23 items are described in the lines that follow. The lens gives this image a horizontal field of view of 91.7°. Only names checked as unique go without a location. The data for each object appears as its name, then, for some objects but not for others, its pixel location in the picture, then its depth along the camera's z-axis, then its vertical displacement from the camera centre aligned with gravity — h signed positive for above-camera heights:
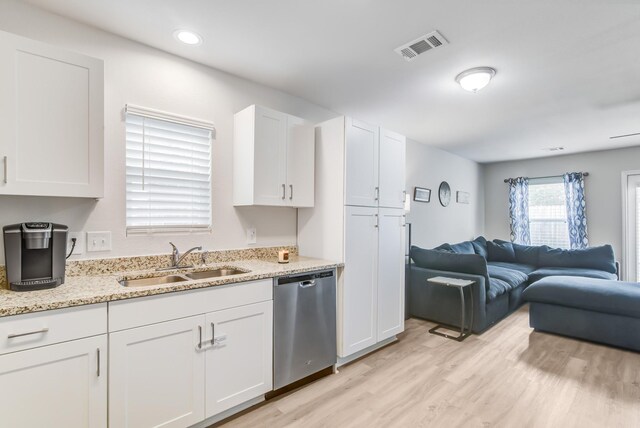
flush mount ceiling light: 2.56 +1.16
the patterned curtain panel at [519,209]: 6.31 +0.14
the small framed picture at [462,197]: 6.00 +0.36
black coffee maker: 1.56 -0.21
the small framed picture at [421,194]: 4.85 +0.34
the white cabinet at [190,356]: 1.57 -0.81
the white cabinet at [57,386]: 1.29 -0.76
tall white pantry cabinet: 2.67 -0.10
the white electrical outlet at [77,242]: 1.93 -0.18
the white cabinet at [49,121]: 1.55 +0.50
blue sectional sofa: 3.56 -0.86
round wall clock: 5.46 +0.39
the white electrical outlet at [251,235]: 2.76 -0.18
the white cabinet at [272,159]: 2.48 +0.47
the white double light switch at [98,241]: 1.99 -0.18
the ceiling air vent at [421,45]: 2.12 +1.22
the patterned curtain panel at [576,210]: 5.62 +0.11
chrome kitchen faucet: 2.25 -0.31
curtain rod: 5.62 +0.76
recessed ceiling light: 2.09 +1.22
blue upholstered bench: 3.00 -0.97
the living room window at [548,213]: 5.95 +0.06
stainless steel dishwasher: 2.20 -0.83
